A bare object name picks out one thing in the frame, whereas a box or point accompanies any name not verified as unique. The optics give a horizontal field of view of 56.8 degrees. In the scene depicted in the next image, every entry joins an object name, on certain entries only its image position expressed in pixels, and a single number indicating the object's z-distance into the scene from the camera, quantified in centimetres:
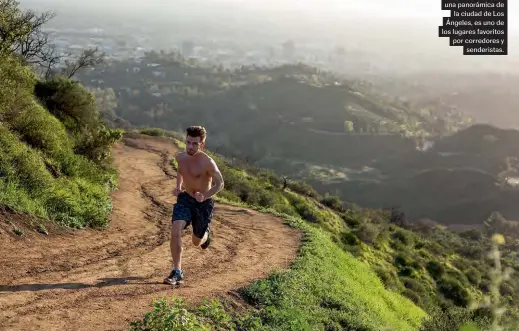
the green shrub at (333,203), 3108
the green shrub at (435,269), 2335
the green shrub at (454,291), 2141
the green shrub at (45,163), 1008
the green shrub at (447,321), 920
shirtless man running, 727
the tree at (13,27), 1548
